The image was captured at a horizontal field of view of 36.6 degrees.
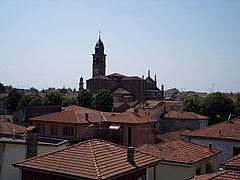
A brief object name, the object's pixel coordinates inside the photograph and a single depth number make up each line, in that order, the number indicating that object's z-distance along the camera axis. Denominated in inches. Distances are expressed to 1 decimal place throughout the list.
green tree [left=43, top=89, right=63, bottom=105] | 3203.0
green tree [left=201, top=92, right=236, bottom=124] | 2482.8
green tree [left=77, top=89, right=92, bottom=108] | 3187.3
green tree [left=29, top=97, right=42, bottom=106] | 3083.9
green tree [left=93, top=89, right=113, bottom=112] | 3068.2
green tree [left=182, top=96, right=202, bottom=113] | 2679.6
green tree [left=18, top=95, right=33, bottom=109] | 3120.1
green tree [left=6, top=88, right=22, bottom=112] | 3321.9
